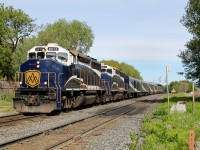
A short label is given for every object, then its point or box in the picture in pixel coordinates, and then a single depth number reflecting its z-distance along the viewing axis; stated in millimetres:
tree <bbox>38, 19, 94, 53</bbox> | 86938
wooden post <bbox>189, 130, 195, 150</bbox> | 6515
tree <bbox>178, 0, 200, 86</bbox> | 40219
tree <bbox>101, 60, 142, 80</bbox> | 147588
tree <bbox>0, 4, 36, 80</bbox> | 54938
